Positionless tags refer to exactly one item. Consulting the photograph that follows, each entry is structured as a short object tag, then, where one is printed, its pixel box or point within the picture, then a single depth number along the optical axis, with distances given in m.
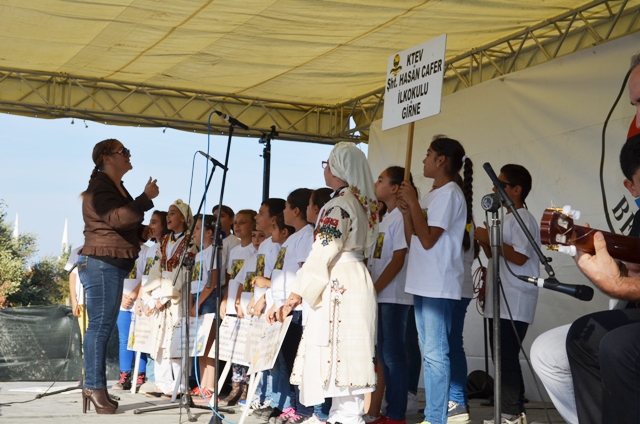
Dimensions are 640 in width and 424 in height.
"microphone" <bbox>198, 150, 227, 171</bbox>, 4.67
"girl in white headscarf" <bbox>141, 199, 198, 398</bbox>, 6.14
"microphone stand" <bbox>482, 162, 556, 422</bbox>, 2.89
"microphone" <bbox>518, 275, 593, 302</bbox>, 2.59
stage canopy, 6.48
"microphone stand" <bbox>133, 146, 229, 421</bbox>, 4.80
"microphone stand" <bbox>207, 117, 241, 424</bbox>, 4.39
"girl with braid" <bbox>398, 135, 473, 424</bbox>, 4.06
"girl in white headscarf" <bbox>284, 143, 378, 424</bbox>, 3.88
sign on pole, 4.84
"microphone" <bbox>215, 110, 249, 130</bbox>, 4.50
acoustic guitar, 2.42
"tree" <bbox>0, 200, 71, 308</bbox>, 14.75
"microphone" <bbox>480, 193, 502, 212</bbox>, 2.88
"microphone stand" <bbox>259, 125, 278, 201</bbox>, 9.18
